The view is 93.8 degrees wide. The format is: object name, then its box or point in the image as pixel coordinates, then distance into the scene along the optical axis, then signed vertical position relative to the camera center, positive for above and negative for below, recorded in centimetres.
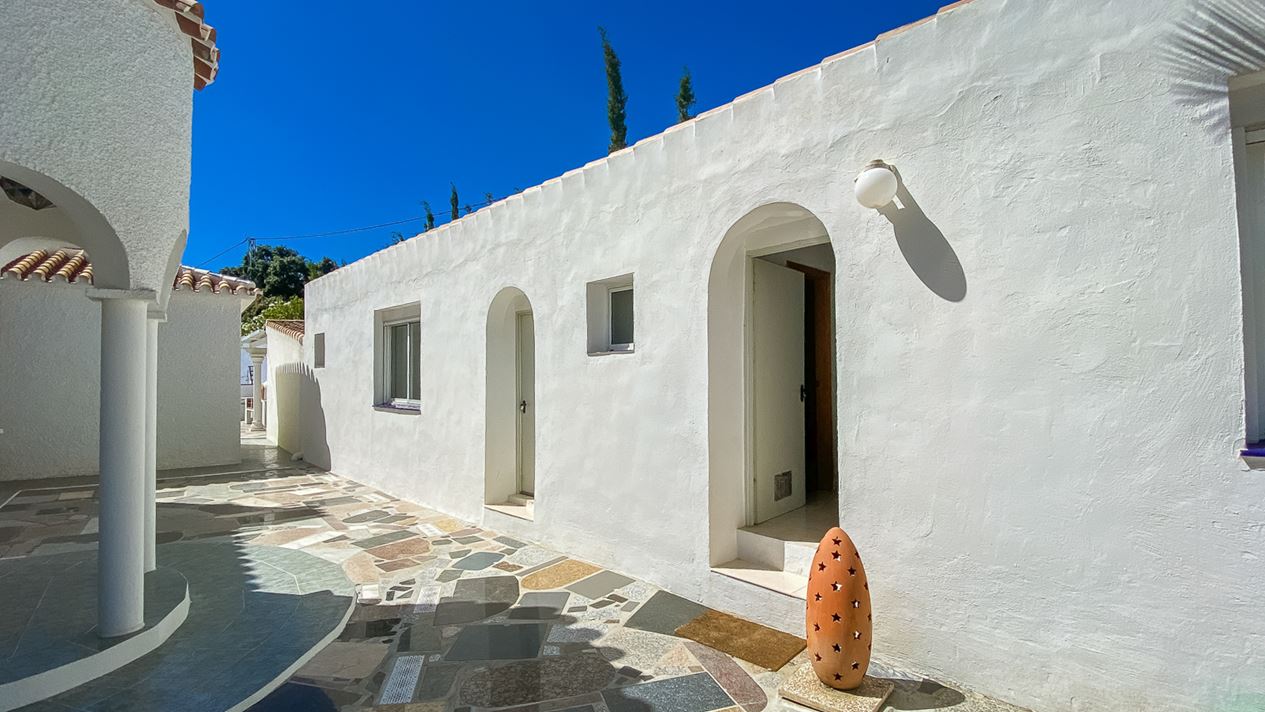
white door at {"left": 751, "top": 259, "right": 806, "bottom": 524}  589 -21
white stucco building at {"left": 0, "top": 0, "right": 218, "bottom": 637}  354 +141
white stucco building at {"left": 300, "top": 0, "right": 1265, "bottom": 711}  306 +14
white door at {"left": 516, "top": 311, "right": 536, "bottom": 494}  852 -49
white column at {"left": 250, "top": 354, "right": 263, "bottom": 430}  2325 -124
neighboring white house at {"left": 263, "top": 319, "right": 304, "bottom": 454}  1609 -19
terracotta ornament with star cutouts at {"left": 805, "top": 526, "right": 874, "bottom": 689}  371 -158
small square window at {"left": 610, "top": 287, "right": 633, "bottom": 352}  657 +59
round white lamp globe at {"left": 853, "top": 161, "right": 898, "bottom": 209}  398 +124
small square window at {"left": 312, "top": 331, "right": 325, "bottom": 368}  1345 +53
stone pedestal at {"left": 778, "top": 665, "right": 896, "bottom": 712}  356 -202
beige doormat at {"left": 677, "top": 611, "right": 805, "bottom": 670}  428 -208
